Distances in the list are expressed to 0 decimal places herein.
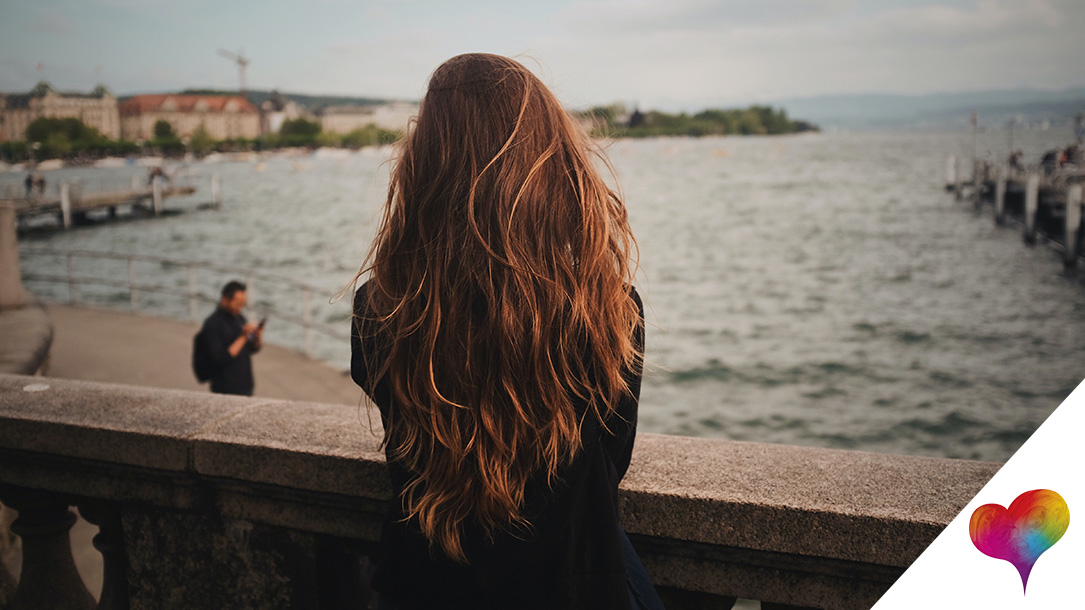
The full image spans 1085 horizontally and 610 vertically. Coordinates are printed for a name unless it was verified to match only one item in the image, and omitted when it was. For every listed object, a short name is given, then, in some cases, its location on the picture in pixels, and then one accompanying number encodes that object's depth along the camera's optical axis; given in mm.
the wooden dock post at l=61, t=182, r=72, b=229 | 33625
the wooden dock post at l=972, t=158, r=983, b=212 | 50028
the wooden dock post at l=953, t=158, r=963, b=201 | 59531
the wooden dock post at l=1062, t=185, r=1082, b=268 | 24703
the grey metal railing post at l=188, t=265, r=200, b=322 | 14000
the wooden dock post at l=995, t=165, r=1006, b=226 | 39906
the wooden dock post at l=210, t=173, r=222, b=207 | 61466
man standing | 7465
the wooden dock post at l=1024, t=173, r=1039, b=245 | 31016
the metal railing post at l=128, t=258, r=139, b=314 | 14312
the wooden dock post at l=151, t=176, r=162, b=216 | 49969
